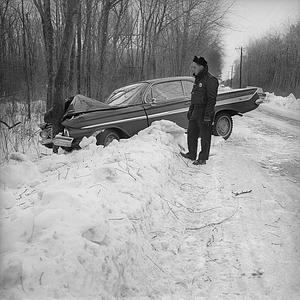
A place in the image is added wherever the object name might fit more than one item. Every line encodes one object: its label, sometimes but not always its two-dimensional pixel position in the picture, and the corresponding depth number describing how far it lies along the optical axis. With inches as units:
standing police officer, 260.8
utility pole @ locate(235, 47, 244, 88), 2211.9
